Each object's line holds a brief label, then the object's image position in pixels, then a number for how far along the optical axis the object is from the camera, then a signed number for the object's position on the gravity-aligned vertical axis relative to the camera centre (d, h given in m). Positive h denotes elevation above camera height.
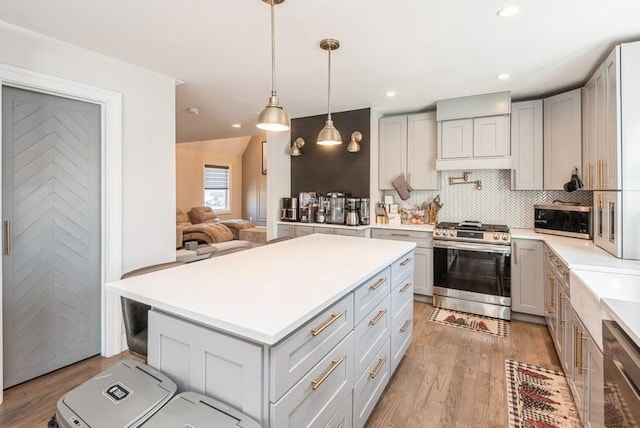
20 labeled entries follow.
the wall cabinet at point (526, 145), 3.45 +0.72
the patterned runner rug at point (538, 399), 1.87 -1.24
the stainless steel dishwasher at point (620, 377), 0.96 -0.56
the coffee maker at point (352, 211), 4.16 -0.01
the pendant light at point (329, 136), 2.51 +0.60
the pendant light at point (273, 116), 1.90 +0.57
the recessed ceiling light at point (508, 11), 1.88 +1.21
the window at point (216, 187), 9.71 +0.75
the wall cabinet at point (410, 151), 4.04 +0.79
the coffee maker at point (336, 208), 4.37 +0.03
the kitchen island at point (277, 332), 1.05 -0.48
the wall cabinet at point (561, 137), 3.09 +0.74
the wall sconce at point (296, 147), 4.70 +0.97
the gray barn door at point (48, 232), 2.14 -0.16
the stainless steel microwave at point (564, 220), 2.98 -0.10
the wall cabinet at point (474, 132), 3.51 +0.91
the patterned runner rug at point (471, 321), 3.14 -1.19
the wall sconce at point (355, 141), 3.85 +0.91
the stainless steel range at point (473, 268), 3.33 -0.64
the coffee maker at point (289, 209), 4.71 +0.02
